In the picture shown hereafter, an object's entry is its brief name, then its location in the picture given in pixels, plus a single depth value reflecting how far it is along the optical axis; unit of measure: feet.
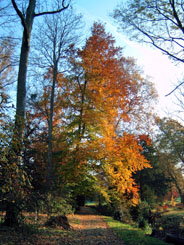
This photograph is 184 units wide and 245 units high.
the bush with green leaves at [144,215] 38.09
